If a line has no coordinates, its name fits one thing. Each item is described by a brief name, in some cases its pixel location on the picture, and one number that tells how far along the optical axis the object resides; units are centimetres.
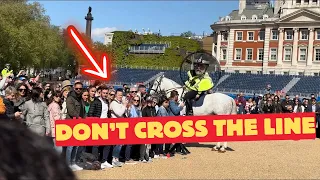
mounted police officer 1362
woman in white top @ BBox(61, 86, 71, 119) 993
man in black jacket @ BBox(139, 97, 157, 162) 1127
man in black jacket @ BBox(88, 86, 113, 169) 1021
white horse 1354
